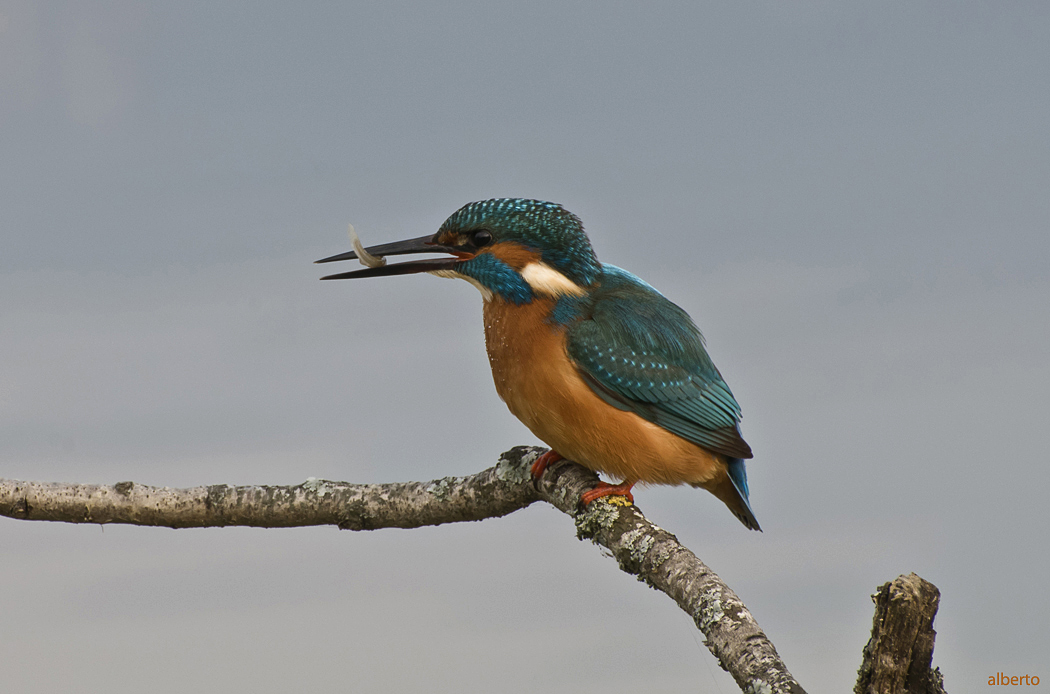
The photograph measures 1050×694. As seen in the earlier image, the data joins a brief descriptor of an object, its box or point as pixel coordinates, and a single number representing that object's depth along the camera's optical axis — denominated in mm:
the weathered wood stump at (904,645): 5855
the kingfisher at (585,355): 9109
